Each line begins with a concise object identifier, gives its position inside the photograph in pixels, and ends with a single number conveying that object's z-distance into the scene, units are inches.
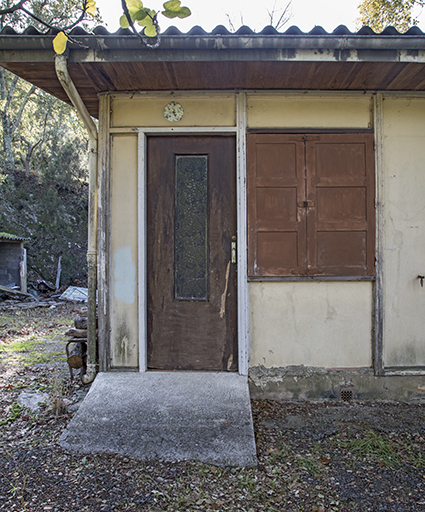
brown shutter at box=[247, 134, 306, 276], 141.9
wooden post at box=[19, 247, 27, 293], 534.3
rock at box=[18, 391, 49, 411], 140.8
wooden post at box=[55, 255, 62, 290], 629.2
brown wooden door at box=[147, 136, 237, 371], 143.9
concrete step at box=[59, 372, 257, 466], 105.7
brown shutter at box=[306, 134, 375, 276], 142.1
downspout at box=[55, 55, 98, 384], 144.2
